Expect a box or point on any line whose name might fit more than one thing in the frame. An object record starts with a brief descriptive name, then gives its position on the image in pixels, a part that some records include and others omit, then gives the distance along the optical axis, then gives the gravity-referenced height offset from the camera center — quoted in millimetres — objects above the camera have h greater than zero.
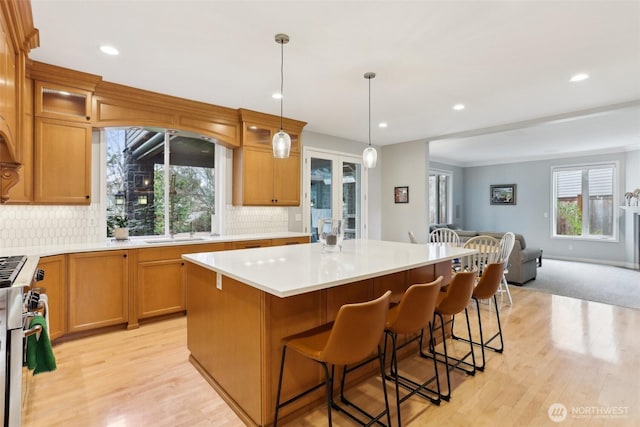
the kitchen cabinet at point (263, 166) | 4320 +679
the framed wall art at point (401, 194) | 6117 +370
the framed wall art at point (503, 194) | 8734 +532
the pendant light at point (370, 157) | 3234 +581
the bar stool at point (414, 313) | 1811 -596
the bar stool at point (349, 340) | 1499 -639
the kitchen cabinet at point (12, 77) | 1587 +782
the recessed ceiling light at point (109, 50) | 2570 +1360
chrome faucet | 4164 +98
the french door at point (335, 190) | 5367 +418
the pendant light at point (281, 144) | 2690 +592
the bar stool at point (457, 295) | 2227 -589
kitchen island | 1756 -594
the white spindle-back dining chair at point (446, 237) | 4668 -380
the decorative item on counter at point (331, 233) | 2736 -174
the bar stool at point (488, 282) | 2558 -575
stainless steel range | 1350 -597
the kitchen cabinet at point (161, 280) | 3342 -731
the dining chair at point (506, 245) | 4062 -417
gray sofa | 5168 -819
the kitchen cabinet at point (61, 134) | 2912 +767
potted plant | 3527 -145
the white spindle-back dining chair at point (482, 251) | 4086 -508
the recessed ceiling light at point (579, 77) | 3068 +1344
